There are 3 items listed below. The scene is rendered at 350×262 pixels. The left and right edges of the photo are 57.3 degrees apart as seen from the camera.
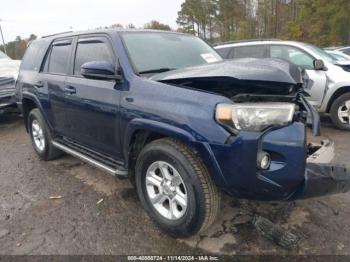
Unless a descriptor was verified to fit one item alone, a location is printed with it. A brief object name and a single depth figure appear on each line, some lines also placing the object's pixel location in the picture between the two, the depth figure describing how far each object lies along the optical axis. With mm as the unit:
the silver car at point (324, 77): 5762
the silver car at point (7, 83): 7284
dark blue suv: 2293
